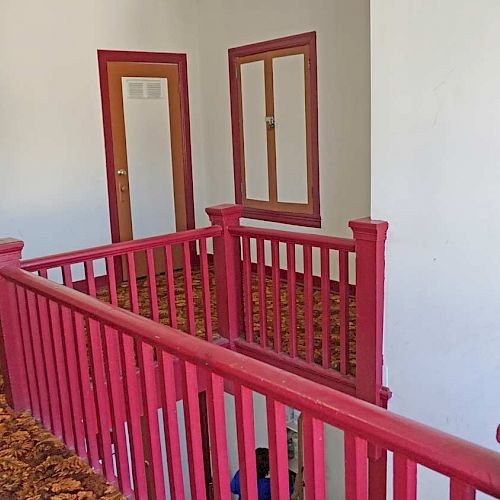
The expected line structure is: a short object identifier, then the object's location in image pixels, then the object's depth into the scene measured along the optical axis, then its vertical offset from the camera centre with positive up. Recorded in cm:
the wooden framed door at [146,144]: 530 -8
